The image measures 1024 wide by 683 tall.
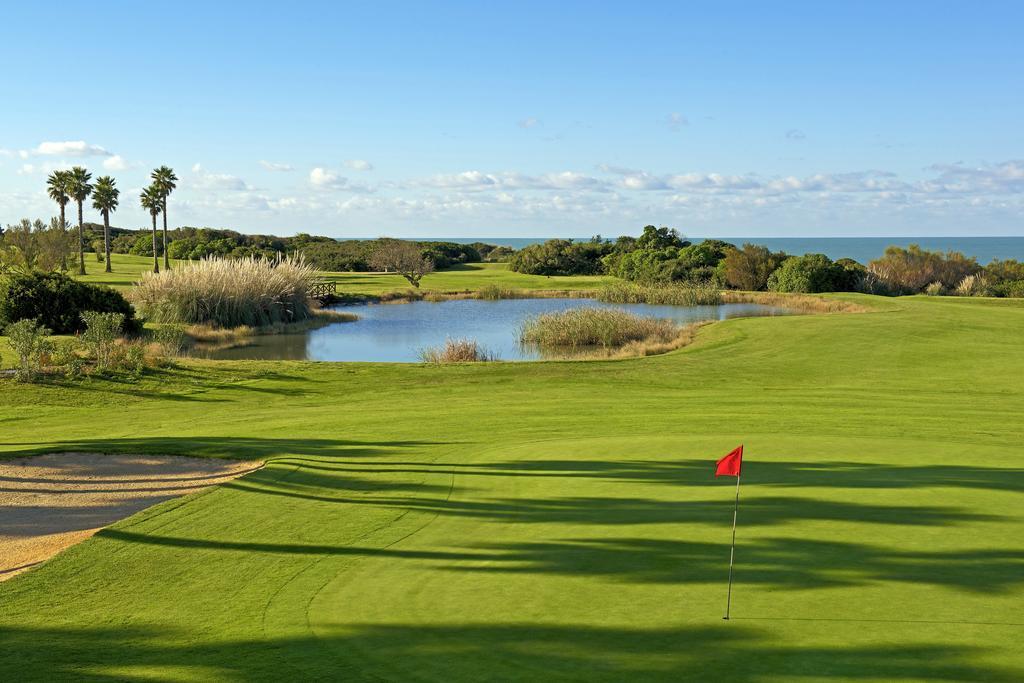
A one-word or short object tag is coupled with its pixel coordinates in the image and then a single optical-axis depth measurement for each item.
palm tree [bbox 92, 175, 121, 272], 87.69
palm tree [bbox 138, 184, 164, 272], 84.88
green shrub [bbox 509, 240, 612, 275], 96.19
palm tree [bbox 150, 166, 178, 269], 83.00
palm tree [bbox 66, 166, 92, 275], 87.62
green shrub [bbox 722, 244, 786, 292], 74.25
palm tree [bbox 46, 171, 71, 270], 88.25
